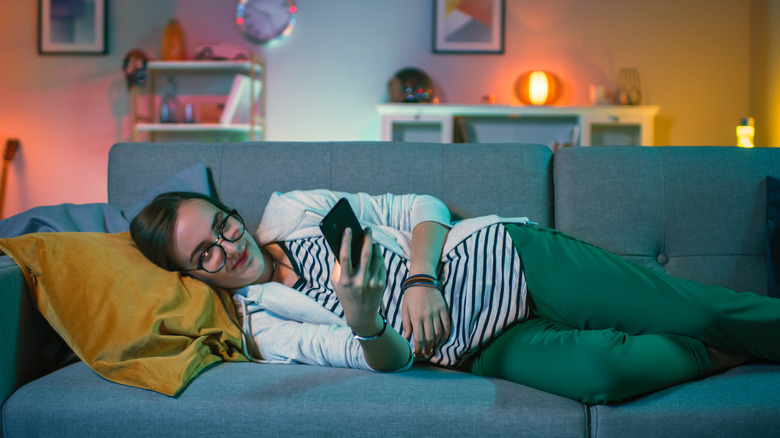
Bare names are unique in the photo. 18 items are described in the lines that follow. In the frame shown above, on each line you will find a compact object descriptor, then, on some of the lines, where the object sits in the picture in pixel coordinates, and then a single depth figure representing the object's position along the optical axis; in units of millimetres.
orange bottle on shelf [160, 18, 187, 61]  3910
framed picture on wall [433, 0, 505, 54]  3992
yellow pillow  1055
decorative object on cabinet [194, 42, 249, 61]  3906
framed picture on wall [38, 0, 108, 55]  4074
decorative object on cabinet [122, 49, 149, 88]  3922
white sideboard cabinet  3699
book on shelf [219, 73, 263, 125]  3836
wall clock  4043
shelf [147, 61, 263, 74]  3799
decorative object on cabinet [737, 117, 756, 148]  3400
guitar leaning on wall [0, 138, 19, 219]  4074
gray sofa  957
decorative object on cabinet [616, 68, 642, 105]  3746
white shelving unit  3793
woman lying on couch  1025
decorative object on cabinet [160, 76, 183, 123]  3859
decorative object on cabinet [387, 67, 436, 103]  3793
